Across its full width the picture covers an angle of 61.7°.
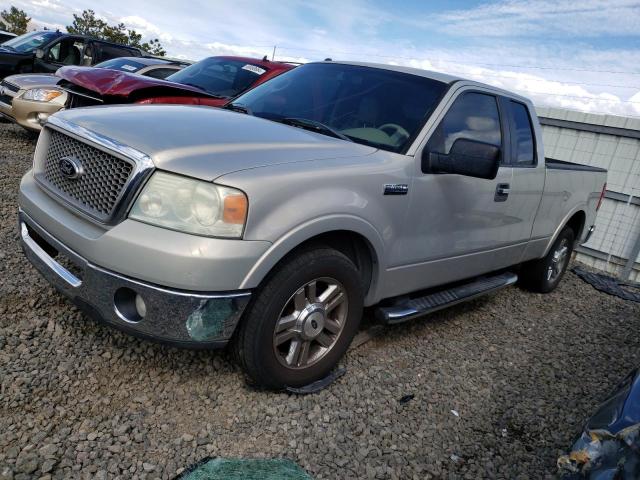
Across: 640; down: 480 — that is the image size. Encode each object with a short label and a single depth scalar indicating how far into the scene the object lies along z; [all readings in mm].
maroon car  5844
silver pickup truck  2289
